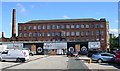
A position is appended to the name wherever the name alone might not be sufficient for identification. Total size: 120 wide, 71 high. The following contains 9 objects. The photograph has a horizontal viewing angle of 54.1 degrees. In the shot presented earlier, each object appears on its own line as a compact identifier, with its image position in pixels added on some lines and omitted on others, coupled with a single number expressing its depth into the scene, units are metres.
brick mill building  54.30
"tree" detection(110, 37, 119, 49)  62.32
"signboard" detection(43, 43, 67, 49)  40.06
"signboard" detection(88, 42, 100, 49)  38.99
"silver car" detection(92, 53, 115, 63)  15.82
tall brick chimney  51.43
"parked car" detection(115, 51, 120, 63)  13.39
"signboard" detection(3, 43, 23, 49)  40.16
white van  15.95
